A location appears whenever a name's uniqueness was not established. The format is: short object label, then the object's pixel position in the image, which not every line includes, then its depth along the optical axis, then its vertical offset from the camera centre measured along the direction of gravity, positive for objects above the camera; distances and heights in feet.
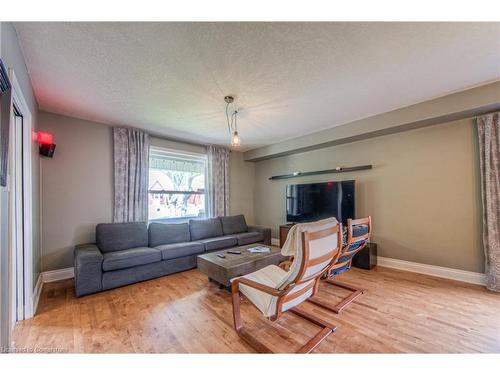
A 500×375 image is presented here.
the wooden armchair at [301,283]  4.96 -2.48
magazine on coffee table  10.14 -3.00
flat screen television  12.24 -0.80
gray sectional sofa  8.52 -2.95
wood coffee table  8.05 -3.07
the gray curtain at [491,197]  8.27 -0.49
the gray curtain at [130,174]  11.70 +1.14
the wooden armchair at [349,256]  7.27 -2.57
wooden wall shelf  12.17 +1.17
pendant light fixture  8.49 +3.80
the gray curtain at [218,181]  15.75 +0.82
